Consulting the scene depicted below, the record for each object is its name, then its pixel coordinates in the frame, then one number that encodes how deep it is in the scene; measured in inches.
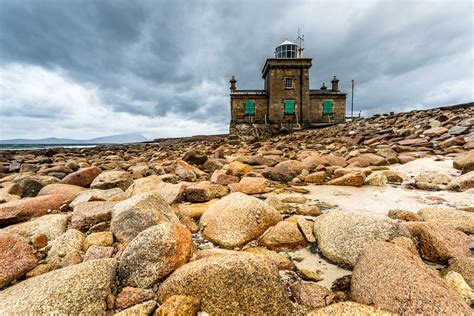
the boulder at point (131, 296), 55.3
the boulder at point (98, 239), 80.0
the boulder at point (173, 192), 126.3
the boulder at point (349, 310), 47.4
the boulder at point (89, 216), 94.9
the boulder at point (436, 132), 312.0
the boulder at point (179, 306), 49.7
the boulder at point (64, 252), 68.2
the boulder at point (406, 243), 69.7
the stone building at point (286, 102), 965.8
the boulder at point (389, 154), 216.4
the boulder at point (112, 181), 155.1
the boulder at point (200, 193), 128.7
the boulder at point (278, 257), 71.0
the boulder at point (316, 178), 170.6
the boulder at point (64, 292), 49.3
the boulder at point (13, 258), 60.3
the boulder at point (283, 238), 82.3
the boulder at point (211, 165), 229.8
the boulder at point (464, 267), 59.0
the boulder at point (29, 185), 150.1
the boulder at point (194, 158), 246.1
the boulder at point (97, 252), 72.3
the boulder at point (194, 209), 108.4
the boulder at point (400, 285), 46.9
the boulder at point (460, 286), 53.4
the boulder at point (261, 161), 232.9
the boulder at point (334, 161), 213.1
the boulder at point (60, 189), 142.9
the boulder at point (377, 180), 155.6
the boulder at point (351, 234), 72.0
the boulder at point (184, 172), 187.2
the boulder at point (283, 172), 180.4
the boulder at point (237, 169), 183.8
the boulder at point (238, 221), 85.1
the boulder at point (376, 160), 209.8
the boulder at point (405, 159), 213.8
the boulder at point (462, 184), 132.0
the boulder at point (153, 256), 60.2
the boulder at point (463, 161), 161.8
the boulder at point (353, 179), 156.9
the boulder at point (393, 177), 161.6
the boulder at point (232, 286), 52.1
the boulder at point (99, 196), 122.3
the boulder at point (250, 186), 147.3
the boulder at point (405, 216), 94.3
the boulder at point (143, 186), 141.6
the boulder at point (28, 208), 101.9
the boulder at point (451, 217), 84.7
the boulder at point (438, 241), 67.7
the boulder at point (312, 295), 56.5
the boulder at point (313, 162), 200.8
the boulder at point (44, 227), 87.6
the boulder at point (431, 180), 142.2
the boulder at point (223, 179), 160.2
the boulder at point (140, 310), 50.9
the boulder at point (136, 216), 83.0
